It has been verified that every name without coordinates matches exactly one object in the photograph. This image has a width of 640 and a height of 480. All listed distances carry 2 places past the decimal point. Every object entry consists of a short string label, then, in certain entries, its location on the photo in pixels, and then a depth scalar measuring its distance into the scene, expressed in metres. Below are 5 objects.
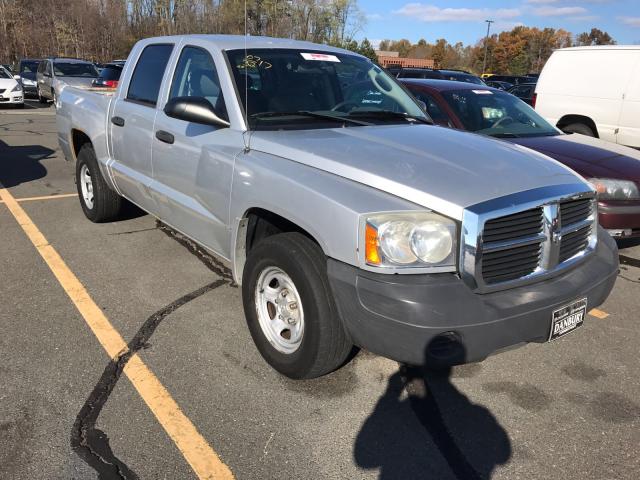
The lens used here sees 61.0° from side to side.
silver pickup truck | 2.46
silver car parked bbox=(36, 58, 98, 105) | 18.20
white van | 8.95
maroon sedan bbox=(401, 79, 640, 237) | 4.89
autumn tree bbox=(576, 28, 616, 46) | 101.69
